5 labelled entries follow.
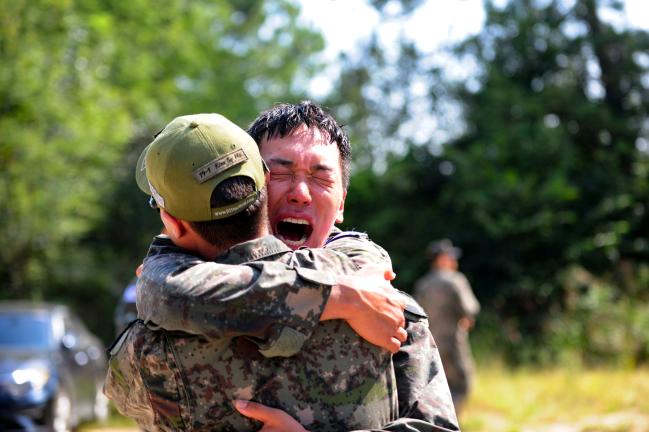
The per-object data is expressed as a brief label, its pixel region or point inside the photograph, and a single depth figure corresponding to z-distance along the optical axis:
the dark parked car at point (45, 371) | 10.31
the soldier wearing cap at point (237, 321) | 1.98
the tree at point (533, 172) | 18.64
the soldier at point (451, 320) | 11.33
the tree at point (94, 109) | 16.98
